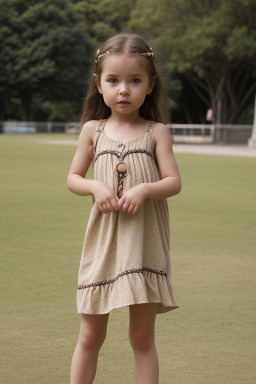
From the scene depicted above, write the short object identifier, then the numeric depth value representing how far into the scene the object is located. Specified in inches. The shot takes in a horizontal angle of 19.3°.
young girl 112.0
